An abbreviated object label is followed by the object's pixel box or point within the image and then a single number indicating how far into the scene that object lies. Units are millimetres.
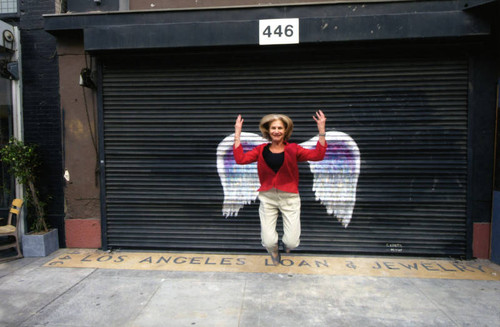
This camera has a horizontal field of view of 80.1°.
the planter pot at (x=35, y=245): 5051
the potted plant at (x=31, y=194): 4941
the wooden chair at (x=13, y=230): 4919
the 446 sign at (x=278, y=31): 4629
